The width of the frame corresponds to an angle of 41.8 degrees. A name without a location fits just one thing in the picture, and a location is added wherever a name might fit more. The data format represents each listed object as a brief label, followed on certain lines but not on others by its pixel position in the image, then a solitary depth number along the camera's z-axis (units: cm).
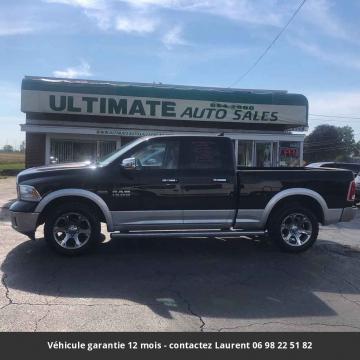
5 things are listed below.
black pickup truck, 718
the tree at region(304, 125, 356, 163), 9188
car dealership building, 1978
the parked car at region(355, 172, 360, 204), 1546
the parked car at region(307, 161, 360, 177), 1814
